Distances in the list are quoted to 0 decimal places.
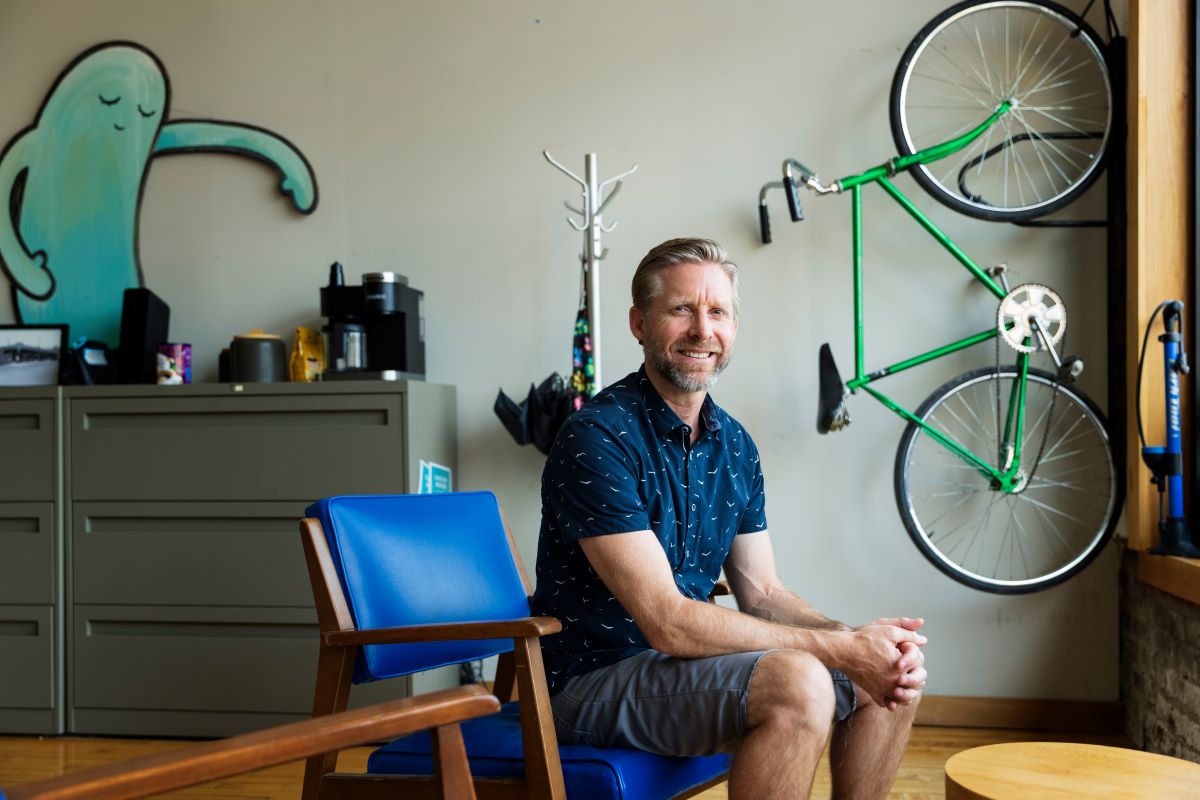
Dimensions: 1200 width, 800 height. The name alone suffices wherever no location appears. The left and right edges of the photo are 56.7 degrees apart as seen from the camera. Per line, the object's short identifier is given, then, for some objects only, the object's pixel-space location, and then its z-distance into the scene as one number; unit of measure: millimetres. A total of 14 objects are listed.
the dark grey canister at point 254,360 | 3316
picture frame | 3500
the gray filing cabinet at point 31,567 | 3240
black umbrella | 3211
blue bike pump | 2633
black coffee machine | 3244
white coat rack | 3191
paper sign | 3205
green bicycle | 3127
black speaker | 3377
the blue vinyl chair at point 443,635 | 1597
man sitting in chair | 1594
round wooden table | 1428
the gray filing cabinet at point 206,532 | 3127
